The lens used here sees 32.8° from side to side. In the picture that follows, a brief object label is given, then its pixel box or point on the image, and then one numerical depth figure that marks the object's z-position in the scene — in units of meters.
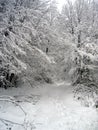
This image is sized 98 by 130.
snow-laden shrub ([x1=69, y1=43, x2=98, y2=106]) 10.98
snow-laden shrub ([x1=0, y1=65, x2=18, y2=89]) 10.51
